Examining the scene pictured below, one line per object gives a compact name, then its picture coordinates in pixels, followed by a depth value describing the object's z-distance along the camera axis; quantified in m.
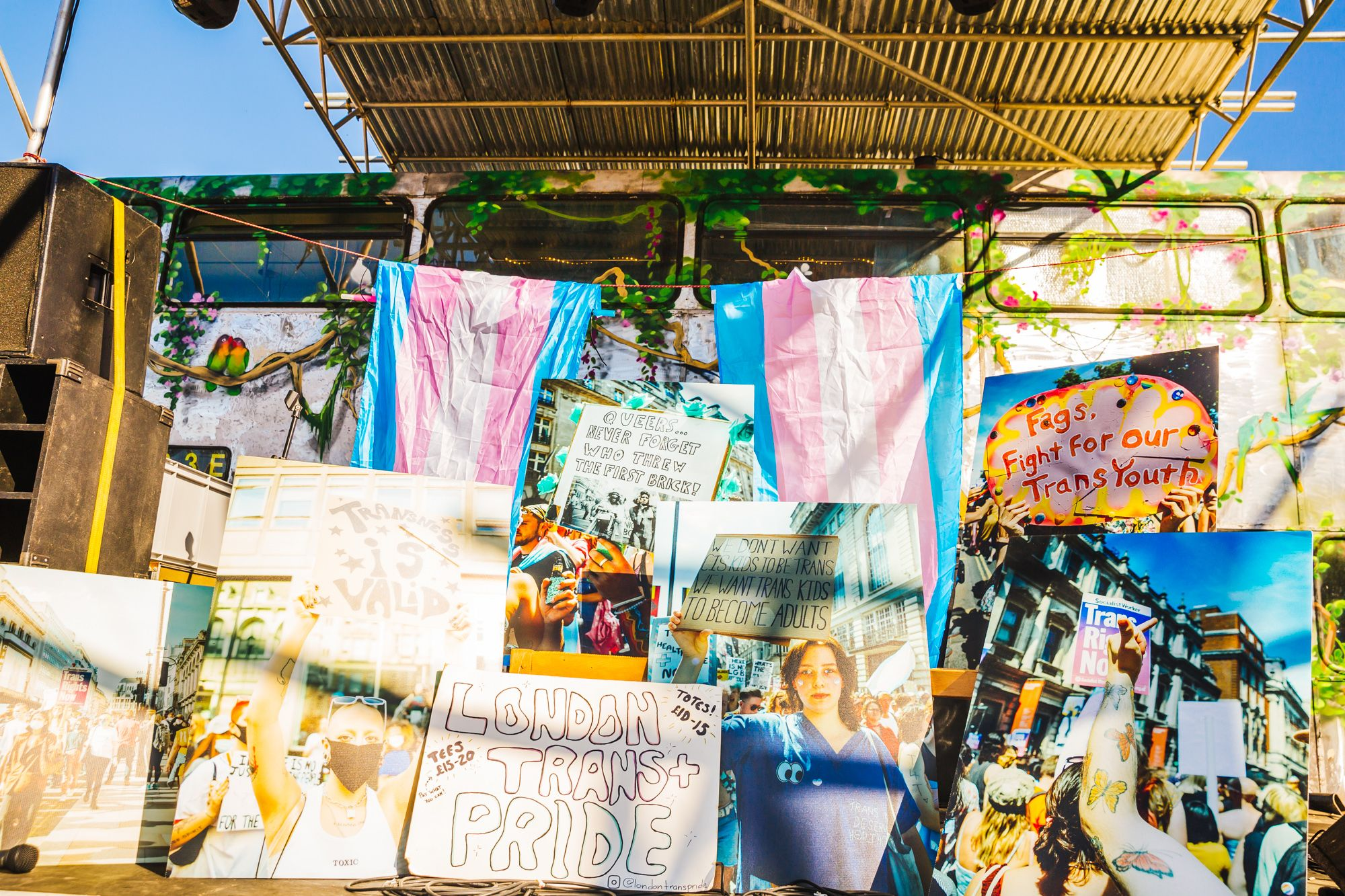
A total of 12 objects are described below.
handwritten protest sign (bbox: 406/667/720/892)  2.73
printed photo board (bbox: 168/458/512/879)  2.80
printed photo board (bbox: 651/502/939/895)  2.77
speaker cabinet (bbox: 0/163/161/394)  3.39
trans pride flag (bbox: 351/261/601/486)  4.42
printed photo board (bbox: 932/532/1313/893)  2.44
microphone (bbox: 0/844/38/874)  2.69
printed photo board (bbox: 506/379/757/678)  3.79
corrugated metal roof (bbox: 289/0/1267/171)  5.36
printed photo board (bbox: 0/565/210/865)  2.83
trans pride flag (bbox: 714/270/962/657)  4.25
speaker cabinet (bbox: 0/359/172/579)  3.17
